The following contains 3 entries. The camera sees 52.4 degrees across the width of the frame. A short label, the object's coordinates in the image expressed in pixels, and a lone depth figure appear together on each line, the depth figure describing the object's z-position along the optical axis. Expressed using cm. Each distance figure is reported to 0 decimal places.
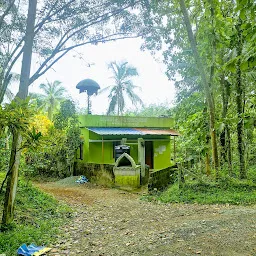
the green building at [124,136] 1420
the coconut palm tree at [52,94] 2988
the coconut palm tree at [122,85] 2943
